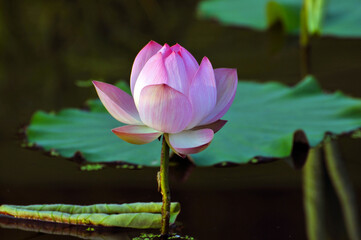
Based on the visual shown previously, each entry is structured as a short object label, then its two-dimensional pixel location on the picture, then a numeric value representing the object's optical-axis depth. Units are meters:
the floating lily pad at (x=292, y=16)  4.99
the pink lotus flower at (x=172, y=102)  2.78
